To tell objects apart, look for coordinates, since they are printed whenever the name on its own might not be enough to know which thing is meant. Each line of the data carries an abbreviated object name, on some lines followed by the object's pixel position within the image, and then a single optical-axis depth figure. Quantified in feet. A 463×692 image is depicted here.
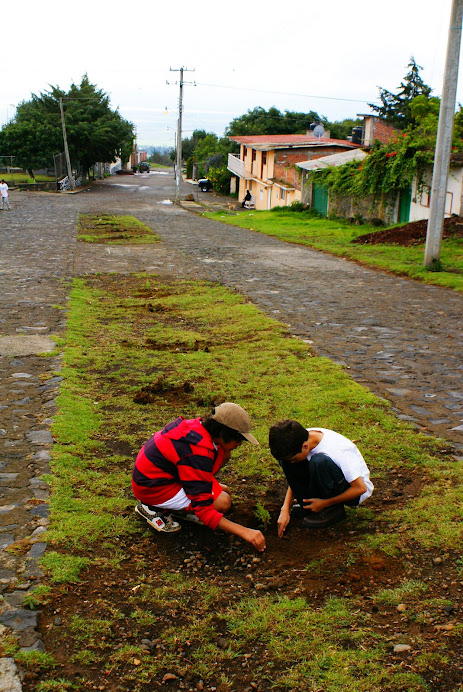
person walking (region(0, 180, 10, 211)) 107.86
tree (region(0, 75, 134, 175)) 171.83
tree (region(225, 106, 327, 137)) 218.07
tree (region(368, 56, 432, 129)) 187.32
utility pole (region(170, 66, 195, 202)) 152.15
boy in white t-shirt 13.07
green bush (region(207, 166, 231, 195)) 188.55
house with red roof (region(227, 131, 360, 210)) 140.46
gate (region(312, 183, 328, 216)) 107.45
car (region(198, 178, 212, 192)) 197.57
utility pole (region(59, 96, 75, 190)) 168.23
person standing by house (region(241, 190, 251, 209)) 156.66
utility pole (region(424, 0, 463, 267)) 44.34
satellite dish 153.29
